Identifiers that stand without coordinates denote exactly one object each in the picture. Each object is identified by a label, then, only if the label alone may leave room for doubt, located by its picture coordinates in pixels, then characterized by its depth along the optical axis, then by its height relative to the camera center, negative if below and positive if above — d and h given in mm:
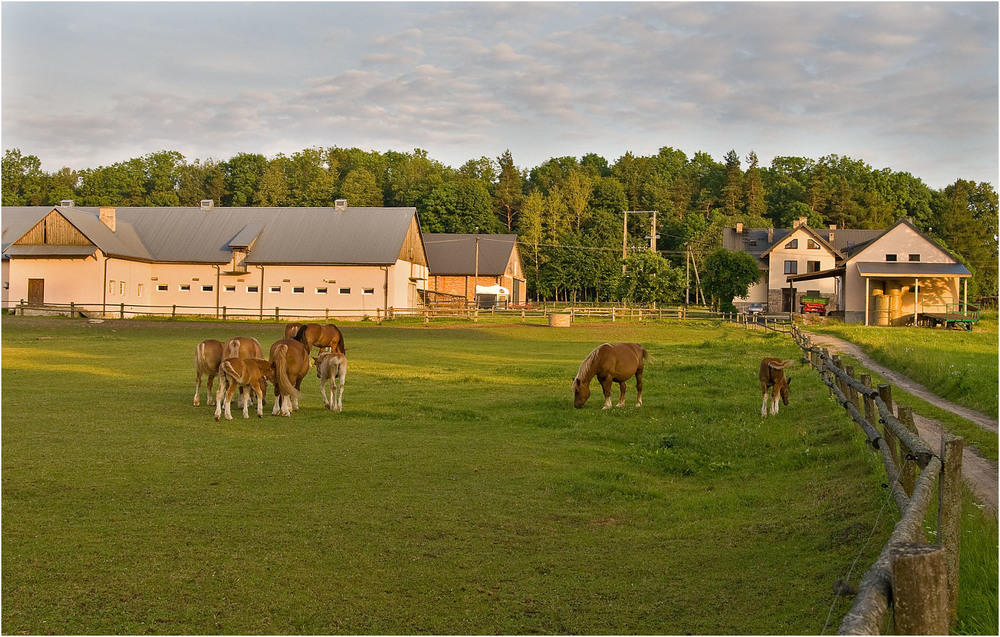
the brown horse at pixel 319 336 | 19734 -698
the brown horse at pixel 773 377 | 15242 -1189
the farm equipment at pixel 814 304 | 64381 +735
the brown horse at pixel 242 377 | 14039 -1223
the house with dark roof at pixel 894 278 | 54875 +2489
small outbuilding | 75062 +3923
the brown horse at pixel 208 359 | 15594 -1015
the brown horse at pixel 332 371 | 15297 -1196
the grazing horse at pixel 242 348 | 15539 -814
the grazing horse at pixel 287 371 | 14703 -1175
